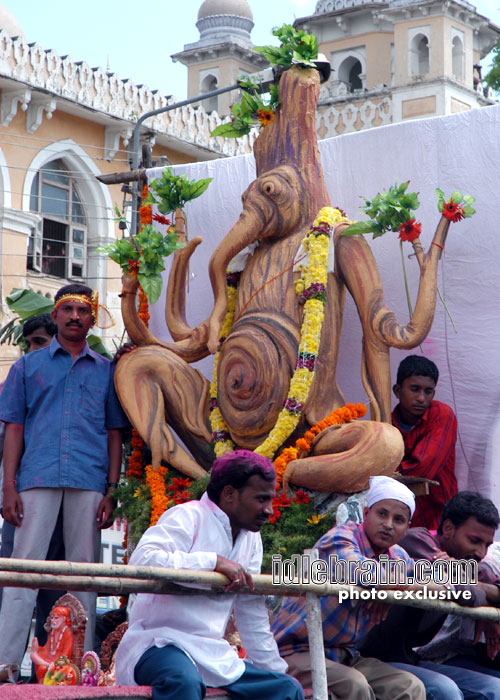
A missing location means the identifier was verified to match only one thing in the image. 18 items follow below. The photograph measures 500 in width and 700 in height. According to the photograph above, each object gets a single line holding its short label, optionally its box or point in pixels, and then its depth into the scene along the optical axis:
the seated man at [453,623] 7.55
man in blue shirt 9.26
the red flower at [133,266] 10.78
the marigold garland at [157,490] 10.44
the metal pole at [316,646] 6.49
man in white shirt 6.27
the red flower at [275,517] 9.76
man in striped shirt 6.95
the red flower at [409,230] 10.06
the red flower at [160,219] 11.55
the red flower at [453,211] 10.01
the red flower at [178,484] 10.64
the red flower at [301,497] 9.83
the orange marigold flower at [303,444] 9.98
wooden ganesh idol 9.99
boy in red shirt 10.00
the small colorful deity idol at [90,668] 8.01
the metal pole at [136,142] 18.22
